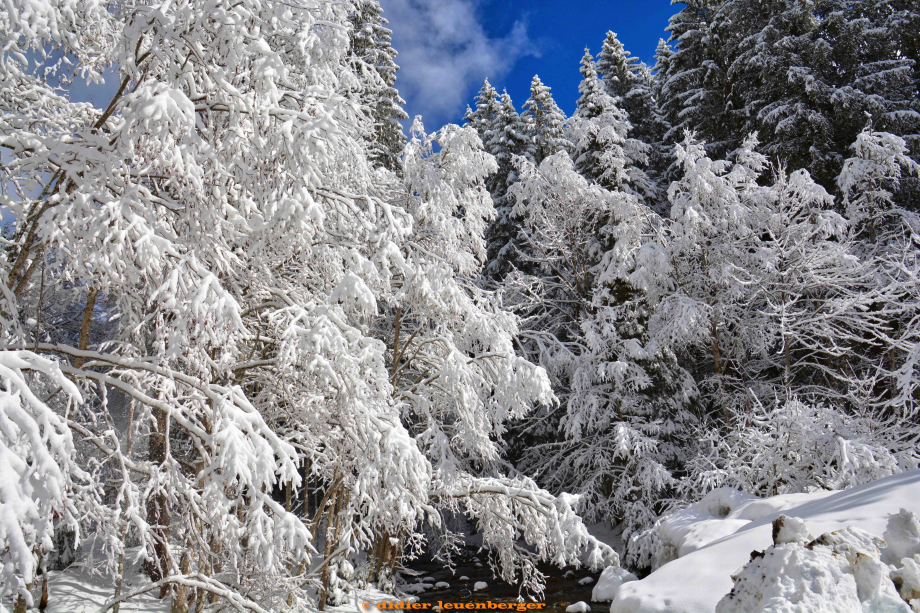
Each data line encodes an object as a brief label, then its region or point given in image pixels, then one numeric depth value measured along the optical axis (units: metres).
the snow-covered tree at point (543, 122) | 16.52
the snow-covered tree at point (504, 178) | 15.96
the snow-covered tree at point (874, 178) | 10.78
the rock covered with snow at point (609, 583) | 8.75
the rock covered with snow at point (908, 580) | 3.15
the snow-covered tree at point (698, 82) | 15.91
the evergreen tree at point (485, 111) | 18.03
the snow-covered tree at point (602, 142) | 13.59
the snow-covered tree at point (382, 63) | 14.54
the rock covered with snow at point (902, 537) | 3.43
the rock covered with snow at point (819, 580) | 2.97
